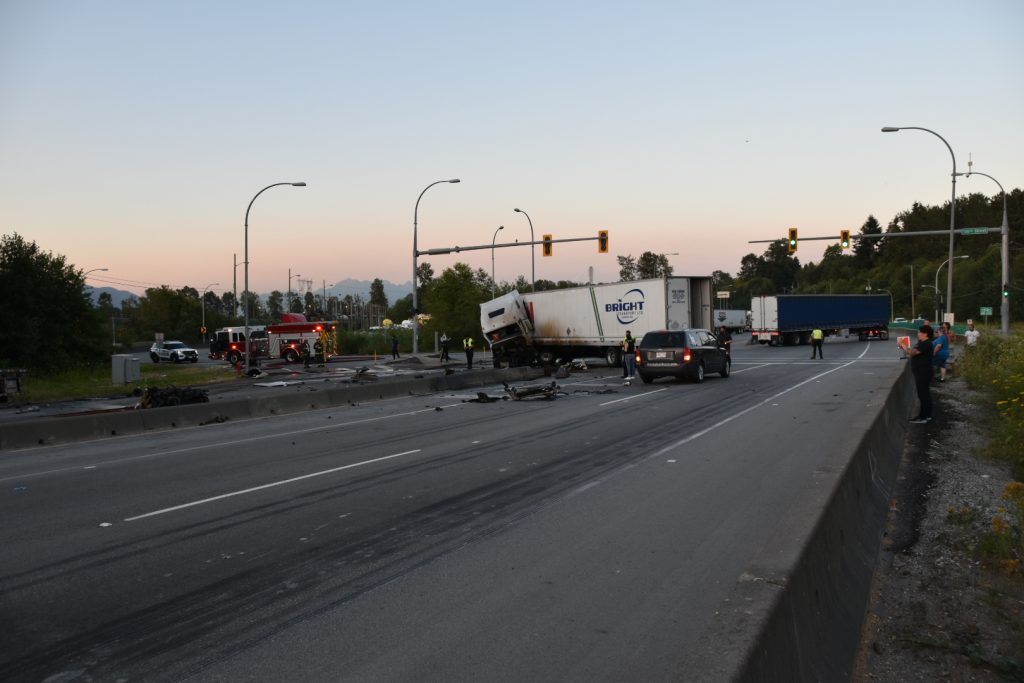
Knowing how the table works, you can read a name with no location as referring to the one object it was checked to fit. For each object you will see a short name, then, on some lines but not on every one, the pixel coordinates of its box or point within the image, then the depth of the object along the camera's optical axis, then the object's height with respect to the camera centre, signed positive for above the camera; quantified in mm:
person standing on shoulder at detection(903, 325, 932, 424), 15242 -744
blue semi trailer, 58781 +845
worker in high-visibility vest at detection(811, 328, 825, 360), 40500 -614
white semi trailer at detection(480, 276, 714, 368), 33875 +512
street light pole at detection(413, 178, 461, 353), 46562 +4743
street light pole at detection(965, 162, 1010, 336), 38709 +1284
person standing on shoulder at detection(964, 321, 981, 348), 27481 -315
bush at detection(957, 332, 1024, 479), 11258 -1144
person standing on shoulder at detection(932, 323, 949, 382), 23444 -686
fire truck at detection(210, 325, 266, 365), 54188 -802
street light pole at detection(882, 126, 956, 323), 34000 +6089
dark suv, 25812 -865
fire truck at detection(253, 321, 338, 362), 52781 -712
